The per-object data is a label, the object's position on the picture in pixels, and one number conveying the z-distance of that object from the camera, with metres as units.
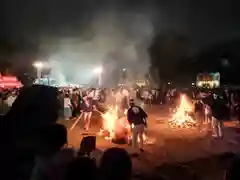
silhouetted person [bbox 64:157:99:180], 1.19
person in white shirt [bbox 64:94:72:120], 6.46
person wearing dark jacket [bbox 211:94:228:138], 4.67
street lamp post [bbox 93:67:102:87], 13.79
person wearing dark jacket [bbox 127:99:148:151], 4.12
